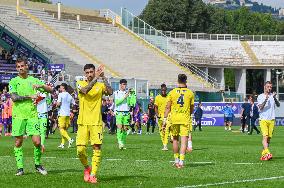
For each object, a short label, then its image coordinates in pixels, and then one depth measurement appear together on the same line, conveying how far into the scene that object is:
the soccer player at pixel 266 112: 22.52
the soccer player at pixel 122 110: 27.17
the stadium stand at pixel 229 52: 90.69
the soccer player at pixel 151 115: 46.53
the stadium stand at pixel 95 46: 71.00
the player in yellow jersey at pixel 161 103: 27.67
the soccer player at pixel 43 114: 25.39
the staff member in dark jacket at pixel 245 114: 48.81
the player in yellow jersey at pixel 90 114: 15.68
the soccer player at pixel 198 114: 52.86
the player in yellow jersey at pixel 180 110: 19.61
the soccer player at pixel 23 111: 16.97
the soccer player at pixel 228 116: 53.81
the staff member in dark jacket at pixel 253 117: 46.09
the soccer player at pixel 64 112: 27.84
